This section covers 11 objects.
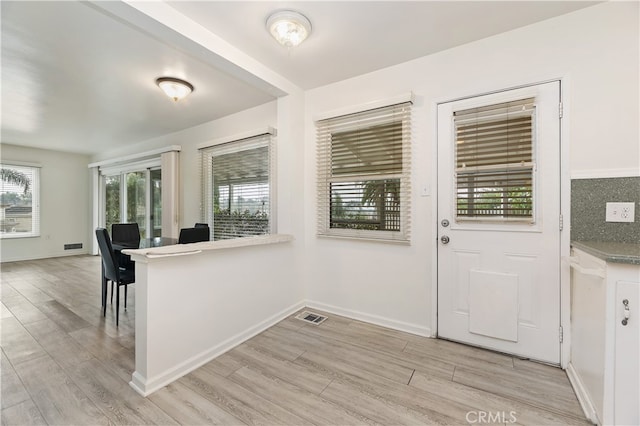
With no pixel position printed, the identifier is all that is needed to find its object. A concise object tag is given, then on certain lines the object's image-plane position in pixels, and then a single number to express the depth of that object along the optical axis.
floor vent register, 2.72
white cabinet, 1.25
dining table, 2.95
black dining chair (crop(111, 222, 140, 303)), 3.10
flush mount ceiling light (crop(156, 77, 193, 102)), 2.79
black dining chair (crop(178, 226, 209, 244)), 2.93
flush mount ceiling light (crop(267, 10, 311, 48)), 1.87
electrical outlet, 1.70
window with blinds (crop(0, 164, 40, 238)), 5.69
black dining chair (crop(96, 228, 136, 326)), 2.67
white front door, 1.95
